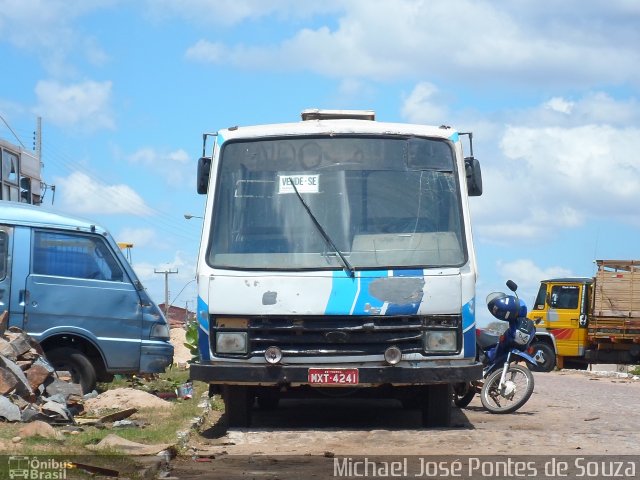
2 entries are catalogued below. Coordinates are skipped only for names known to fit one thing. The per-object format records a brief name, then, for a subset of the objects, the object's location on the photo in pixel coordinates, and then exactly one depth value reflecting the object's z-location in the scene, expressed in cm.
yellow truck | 2908
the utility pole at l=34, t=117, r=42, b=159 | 5178
